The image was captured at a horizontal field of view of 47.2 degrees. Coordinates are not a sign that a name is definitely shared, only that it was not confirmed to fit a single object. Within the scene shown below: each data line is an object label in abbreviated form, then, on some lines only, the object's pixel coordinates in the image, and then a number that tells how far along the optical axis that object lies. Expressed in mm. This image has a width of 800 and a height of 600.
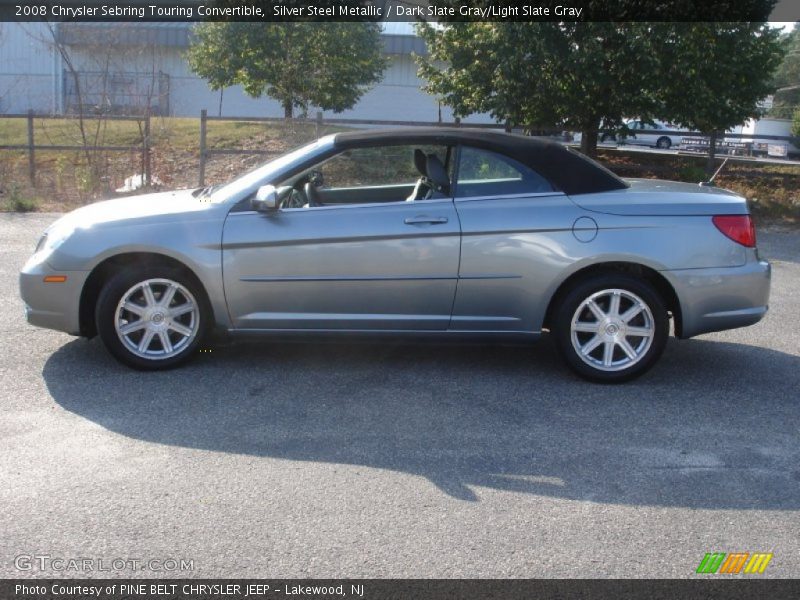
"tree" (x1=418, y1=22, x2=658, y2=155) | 14602
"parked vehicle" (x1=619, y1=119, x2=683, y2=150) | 44047
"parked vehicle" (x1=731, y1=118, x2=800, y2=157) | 29430
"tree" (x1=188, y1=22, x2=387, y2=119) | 24016
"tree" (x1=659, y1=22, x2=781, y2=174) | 14633
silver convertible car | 5871
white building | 32969
